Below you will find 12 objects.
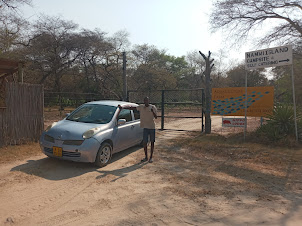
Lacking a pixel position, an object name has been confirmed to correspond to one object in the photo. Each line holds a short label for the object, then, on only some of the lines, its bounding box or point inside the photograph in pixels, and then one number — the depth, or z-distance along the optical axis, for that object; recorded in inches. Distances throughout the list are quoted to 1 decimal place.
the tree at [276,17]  472.1
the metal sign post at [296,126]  297.6
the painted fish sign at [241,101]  343.9
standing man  250.2
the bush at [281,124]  314.3
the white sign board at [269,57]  303.5
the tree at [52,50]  923.4
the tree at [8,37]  720.5
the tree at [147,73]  1255.5
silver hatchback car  208.8
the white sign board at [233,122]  355.9
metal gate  511.8
